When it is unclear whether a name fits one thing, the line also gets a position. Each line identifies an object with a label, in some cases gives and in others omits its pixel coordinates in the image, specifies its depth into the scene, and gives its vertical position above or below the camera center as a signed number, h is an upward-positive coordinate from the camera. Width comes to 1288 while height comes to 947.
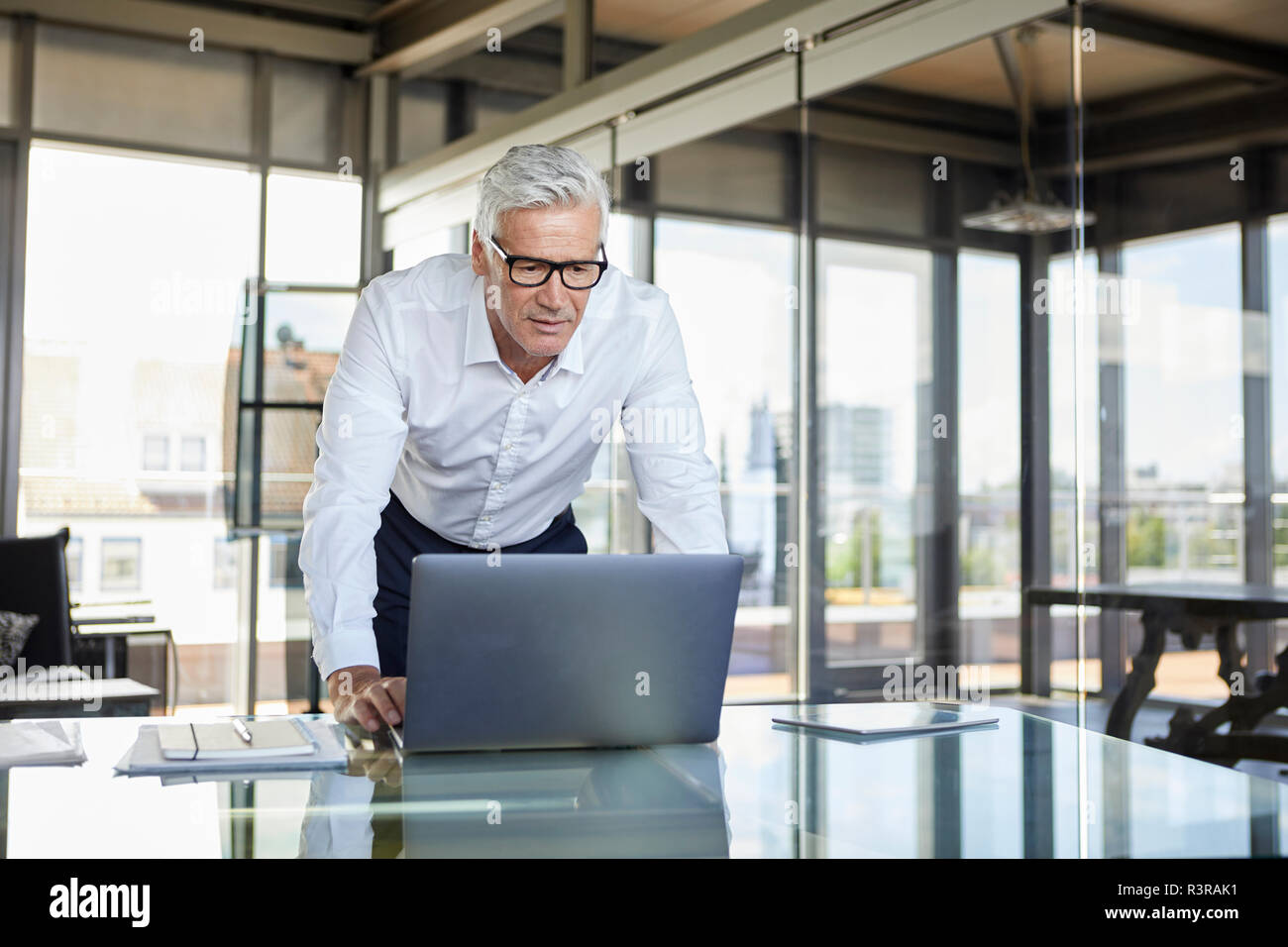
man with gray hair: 1.83 +0.19
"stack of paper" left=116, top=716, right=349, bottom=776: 1.27 -0.25
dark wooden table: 3.05 -0.31
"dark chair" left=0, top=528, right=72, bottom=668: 4.08 -0.23
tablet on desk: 1.59 -0.26
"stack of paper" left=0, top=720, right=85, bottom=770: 1.32 -0.25
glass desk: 1.00 -0.26
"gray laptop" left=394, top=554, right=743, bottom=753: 1.30 -0.13
